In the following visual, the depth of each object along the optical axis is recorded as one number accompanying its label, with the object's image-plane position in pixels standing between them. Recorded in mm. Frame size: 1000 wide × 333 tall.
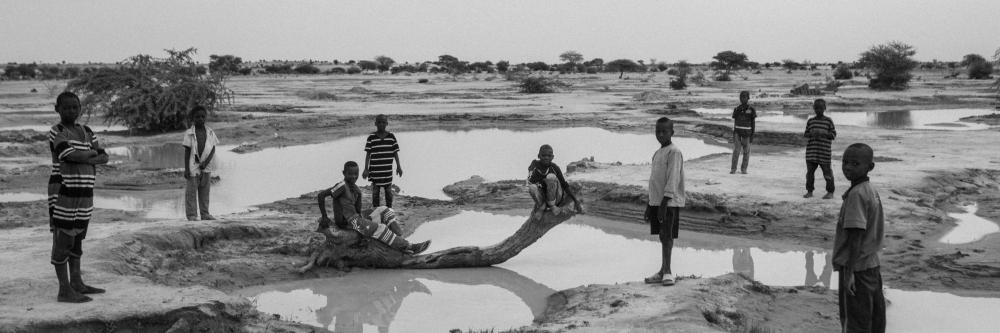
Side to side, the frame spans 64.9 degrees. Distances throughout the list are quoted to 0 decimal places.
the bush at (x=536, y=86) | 41500
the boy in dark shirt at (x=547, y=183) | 7273
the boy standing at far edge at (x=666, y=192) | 6684
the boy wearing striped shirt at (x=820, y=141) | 10242
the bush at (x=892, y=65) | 41625
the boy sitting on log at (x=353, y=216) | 7664
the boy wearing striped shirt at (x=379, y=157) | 9344
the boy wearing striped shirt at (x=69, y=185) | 5531
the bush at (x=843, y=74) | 55625
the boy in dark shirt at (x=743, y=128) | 12469
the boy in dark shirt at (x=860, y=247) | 4418
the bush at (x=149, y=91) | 21453
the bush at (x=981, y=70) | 51562
